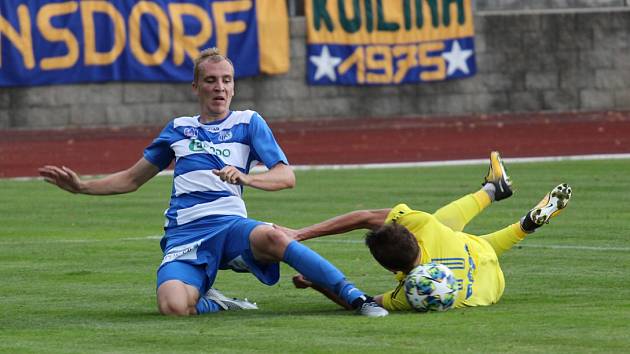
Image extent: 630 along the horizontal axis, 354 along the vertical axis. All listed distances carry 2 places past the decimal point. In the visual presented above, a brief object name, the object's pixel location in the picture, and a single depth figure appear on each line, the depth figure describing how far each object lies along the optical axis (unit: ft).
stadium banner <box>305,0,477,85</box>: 190.60
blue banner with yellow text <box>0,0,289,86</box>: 179.93
